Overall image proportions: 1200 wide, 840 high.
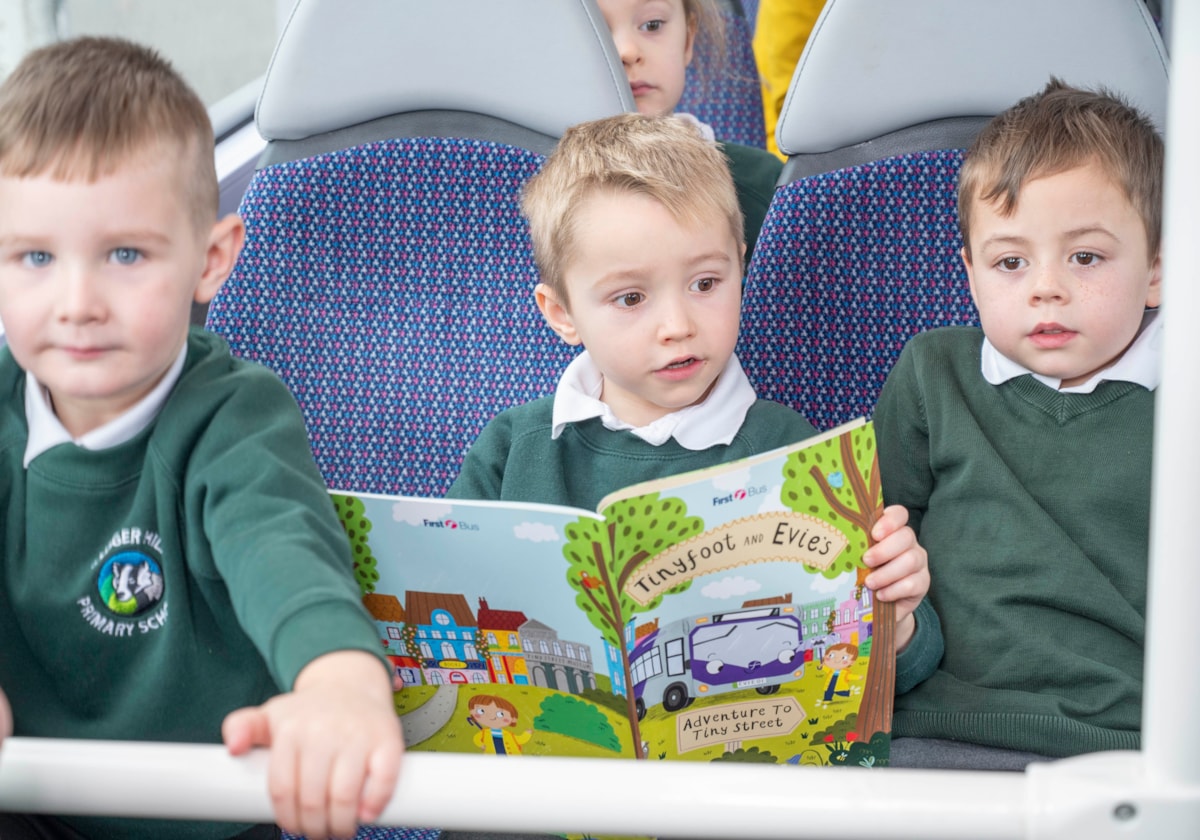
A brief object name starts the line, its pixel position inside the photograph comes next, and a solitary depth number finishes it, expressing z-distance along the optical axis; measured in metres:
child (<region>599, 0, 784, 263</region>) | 2.06
